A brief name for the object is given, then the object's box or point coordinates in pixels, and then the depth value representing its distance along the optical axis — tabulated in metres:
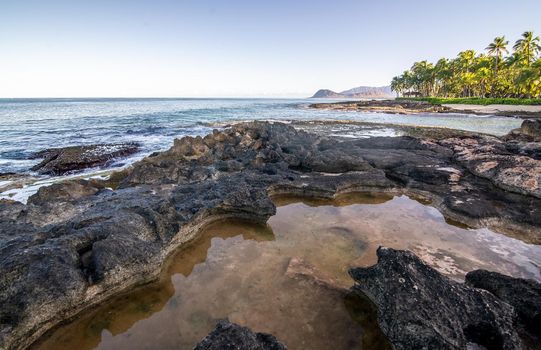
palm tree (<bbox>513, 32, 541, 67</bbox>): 70.19
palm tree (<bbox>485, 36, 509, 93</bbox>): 75.56
